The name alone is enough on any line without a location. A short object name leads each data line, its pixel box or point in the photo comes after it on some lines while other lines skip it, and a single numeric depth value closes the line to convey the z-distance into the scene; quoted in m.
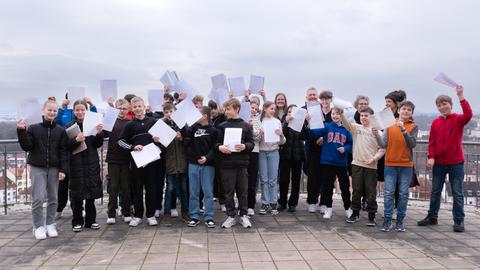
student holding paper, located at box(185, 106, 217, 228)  6.20
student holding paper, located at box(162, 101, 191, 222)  6.38
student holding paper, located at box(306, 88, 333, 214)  6.96
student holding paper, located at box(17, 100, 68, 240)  5.61
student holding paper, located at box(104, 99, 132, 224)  6.25
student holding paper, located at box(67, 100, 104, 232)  5.94
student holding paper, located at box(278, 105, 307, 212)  7.08
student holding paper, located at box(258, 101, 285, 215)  6.81
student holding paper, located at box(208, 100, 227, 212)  6.55
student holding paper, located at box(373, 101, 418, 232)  5.98
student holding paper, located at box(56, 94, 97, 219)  6.69
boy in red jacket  6.08
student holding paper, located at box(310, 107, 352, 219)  6.69
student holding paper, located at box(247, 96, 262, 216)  6.79
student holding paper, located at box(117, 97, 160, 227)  6.10
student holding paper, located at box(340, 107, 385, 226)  6.34
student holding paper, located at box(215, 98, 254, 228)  6.15
